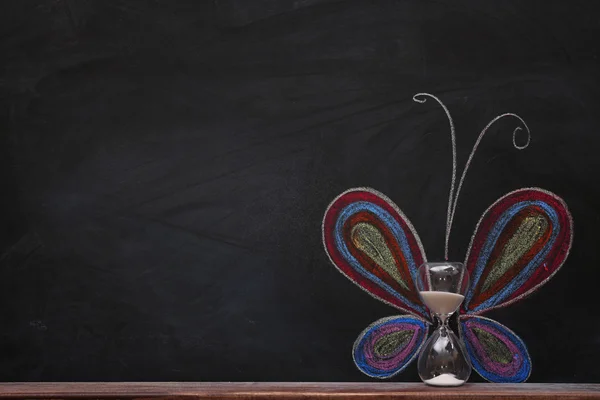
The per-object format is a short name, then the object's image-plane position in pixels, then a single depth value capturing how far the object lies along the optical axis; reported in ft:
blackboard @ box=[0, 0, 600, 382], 8.57
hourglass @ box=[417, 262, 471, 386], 7.59
